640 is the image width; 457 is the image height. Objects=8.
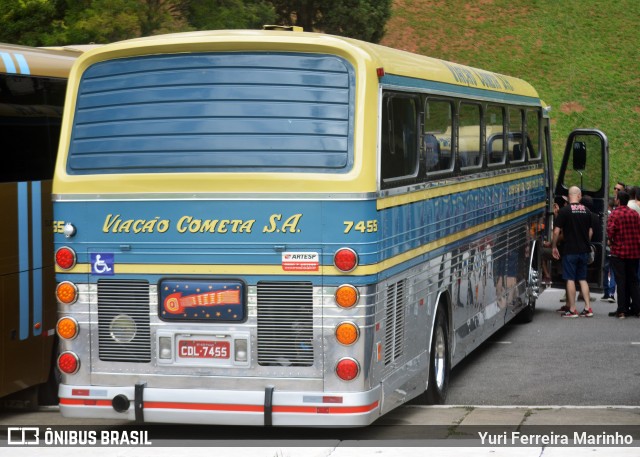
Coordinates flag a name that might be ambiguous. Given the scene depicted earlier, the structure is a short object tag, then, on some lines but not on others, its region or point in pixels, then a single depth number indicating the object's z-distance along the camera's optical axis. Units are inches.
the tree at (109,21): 853.8
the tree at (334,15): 1679.4
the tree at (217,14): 925.2
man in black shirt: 640.4
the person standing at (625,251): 647.1
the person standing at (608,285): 741.3
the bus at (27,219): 371.9
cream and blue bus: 307.6
